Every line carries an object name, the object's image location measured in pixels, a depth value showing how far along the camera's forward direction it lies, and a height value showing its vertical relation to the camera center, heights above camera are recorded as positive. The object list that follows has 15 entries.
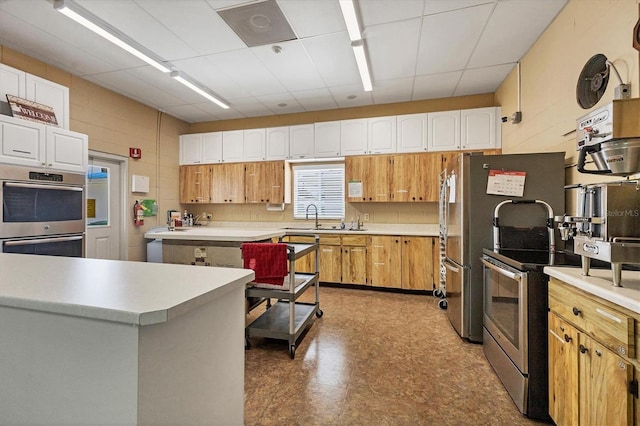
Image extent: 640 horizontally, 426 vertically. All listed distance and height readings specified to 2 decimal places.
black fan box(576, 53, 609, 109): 2.15 +1.04
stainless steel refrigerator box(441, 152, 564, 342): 2.49 +0.07
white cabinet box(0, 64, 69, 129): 2.91 +1.33
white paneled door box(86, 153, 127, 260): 4.22 +0.08
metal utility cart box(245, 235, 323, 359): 2.49 -1.07
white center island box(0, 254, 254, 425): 0.78 -0.41
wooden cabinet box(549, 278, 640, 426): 1.10 -0.66
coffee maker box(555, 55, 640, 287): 1.26 +0.09
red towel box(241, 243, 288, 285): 2.45 -0.41
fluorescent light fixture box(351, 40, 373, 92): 3.06 +1.80
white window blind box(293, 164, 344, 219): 5.34 +0.44
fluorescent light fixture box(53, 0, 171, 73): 2.50 +1.79
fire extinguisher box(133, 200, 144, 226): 4.71 -0.02
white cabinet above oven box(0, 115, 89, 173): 2.70 +0.69
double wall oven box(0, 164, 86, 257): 2.69 +0.00
